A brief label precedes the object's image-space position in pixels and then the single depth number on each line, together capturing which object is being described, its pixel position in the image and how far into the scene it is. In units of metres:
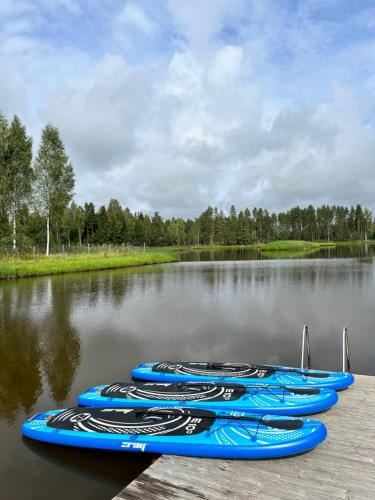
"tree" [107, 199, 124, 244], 74.69
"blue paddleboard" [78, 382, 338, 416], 6.11
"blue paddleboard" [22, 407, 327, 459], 4.86
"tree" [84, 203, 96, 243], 75.12
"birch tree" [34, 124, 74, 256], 40.88
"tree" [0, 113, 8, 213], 36.28
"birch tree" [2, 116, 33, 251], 36.94
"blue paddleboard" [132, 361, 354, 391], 7.15
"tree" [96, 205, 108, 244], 73.88
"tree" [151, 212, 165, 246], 98.19
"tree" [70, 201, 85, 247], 67.10
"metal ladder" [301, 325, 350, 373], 8.61
